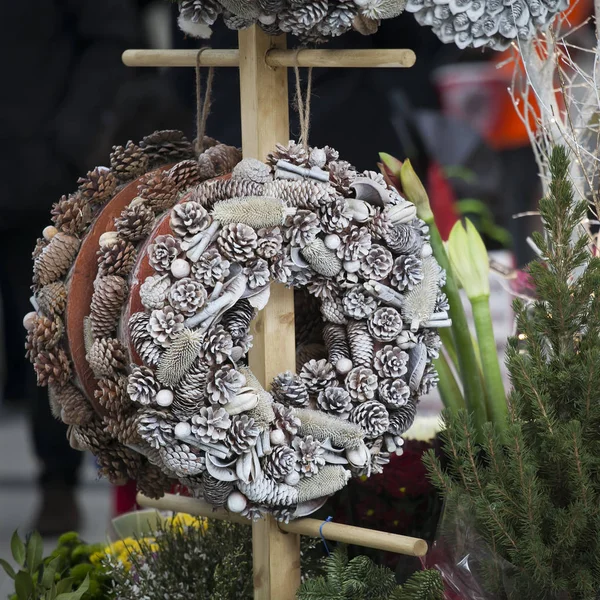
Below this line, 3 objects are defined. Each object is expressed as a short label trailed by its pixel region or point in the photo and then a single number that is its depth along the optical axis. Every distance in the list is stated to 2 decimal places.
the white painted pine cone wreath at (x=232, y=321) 4.70
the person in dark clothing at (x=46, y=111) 6.73
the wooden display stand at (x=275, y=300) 4.76
